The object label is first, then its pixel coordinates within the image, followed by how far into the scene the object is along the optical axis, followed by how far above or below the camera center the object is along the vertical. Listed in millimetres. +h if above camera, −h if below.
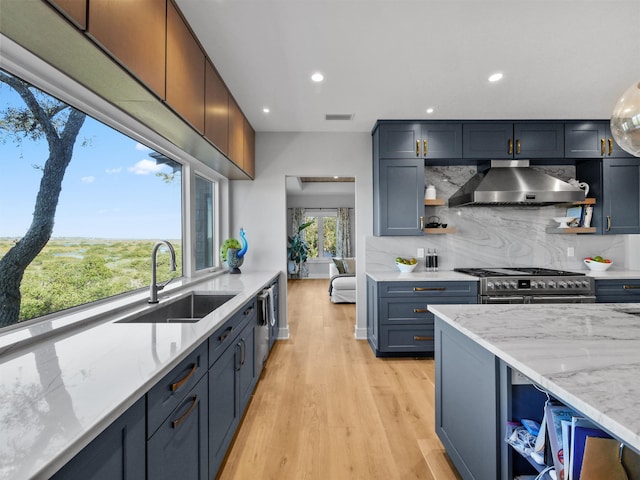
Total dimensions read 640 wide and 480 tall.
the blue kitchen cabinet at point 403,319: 3201 -829
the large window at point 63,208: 1282 +189
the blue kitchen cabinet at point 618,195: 3514 +478
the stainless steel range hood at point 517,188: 3234 +531
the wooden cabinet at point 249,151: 3369 +1045
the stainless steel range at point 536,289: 3117 -513
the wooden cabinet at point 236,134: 2824 +1041
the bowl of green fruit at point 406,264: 3545 -286
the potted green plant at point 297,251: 8938 -306
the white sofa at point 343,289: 5875 -943
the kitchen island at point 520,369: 812 -405
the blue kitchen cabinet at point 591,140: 3500 +1094
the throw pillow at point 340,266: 6758 -566
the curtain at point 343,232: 9383 +242
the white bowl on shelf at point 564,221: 3627 +196
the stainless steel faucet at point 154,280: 1868 -233
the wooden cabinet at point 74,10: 951 +740
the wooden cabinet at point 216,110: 2193 +1020
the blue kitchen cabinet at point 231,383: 1501 -835
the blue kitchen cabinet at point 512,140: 3488 +1104
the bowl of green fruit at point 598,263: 3629 -311
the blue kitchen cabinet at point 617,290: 3213 -554
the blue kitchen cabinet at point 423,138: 3496 +1140
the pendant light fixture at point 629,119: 1352 +524
